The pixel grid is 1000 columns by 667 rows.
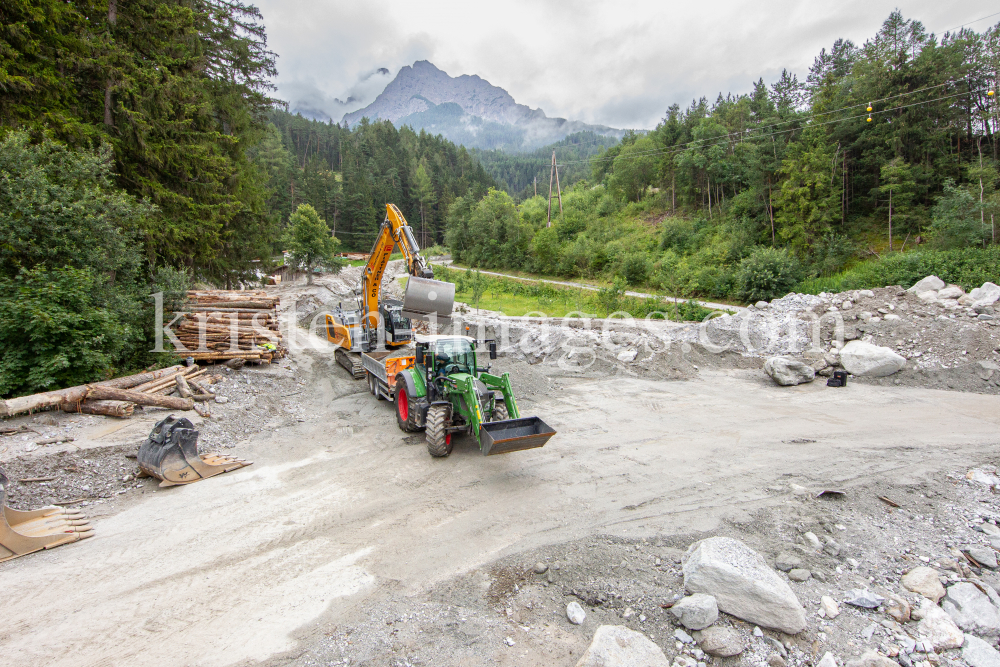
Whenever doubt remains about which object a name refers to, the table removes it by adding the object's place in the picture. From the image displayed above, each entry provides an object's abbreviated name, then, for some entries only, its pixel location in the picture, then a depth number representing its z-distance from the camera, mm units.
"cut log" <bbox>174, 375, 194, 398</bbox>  10477
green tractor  7188
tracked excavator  9781
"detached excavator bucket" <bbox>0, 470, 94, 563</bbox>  5457
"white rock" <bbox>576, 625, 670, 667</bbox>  3877
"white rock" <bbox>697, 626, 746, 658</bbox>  4074
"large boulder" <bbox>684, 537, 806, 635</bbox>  4270
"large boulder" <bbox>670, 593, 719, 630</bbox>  4340
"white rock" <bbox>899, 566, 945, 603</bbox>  4742
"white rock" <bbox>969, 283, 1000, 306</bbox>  15156
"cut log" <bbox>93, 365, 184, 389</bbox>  10039
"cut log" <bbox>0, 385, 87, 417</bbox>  8508
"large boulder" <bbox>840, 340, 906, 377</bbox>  13766
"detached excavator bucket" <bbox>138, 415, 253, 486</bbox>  7344
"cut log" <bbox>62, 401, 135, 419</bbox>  9273
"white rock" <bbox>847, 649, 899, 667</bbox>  3877
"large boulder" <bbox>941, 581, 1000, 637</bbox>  4332
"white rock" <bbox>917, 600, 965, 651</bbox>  4125
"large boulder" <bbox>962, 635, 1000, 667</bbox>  3938
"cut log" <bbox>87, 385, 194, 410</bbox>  9375
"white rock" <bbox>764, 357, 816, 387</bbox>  13797
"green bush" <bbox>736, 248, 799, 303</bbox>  25969
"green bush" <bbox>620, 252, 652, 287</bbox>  34312
